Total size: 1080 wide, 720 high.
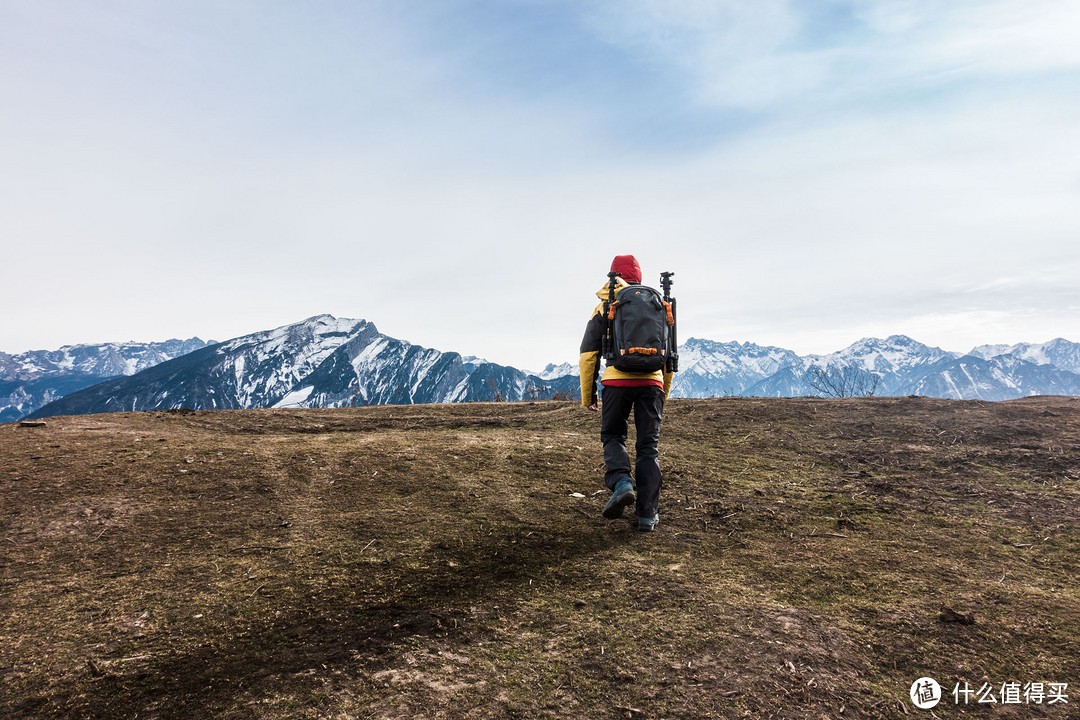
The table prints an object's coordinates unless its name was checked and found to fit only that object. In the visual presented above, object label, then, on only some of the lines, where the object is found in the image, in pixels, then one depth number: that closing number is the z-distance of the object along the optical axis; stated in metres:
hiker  6.55
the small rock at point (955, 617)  4.12
